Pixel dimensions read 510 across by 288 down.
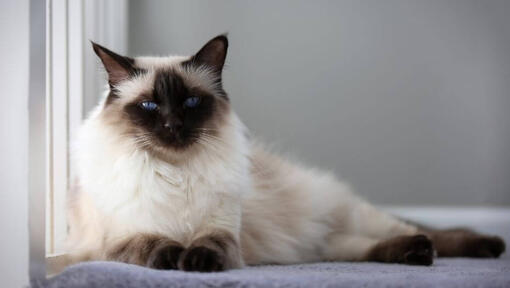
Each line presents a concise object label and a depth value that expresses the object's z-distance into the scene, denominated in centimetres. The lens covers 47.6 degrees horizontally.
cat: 133
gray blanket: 108
